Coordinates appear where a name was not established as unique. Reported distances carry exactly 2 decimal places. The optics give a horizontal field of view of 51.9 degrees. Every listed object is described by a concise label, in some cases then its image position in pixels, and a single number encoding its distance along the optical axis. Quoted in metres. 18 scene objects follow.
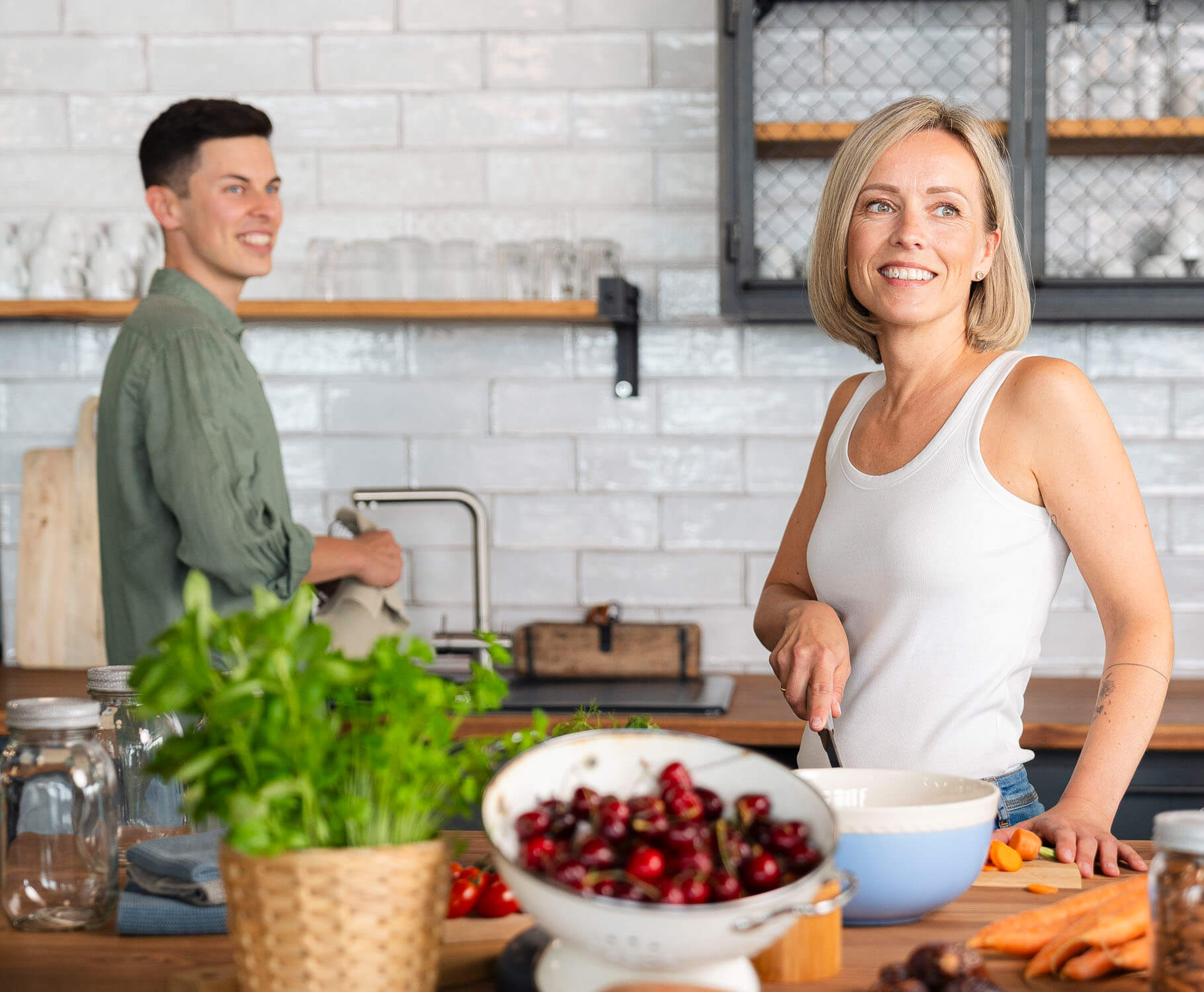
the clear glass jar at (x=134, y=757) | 1.26
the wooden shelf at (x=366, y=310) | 2.74
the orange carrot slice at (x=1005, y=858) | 1.19
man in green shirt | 2.05
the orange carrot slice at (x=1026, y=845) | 1.23
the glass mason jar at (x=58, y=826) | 1.06
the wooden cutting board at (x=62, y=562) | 2.96
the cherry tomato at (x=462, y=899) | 1.06
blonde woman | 1.45
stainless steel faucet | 2.79
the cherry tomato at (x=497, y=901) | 1.06
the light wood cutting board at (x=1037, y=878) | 1.16
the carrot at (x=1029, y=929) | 0.98
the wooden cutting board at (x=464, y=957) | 0.92
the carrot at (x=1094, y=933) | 0.94
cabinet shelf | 2.62
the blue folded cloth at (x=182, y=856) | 1.06
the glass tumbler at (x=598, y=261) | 2.83
